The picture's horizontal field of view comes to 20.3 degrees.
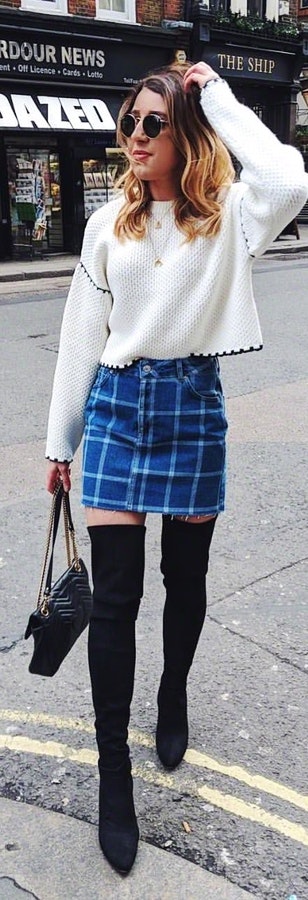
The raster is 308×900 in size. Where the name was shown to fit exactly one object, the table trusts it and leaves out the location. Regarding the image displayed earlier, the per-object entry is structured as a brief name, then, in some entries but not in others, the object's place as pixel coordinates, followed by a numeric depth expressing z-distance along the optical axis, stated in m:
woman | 1.87
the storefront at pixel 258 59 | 19.02
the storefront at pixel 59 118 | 15.60
